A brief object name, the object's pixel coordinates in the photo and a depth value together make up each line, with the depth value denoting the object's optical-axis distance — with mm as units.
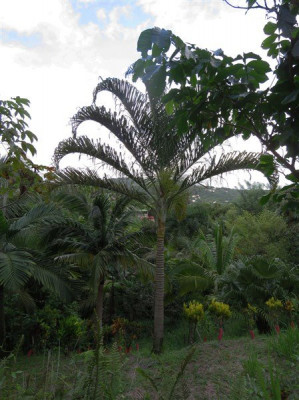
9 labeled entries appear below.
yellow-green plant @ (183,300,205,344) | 8438
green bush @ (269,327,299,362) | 4786
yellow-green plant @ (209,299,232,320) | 8805
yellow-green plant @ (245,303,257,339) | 8523
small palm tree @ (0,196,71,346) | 7102
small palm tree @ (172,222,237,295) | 12047
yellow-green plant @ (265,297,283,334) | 7422
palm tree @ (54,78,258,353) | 8344
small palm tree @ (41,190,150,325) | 9141
